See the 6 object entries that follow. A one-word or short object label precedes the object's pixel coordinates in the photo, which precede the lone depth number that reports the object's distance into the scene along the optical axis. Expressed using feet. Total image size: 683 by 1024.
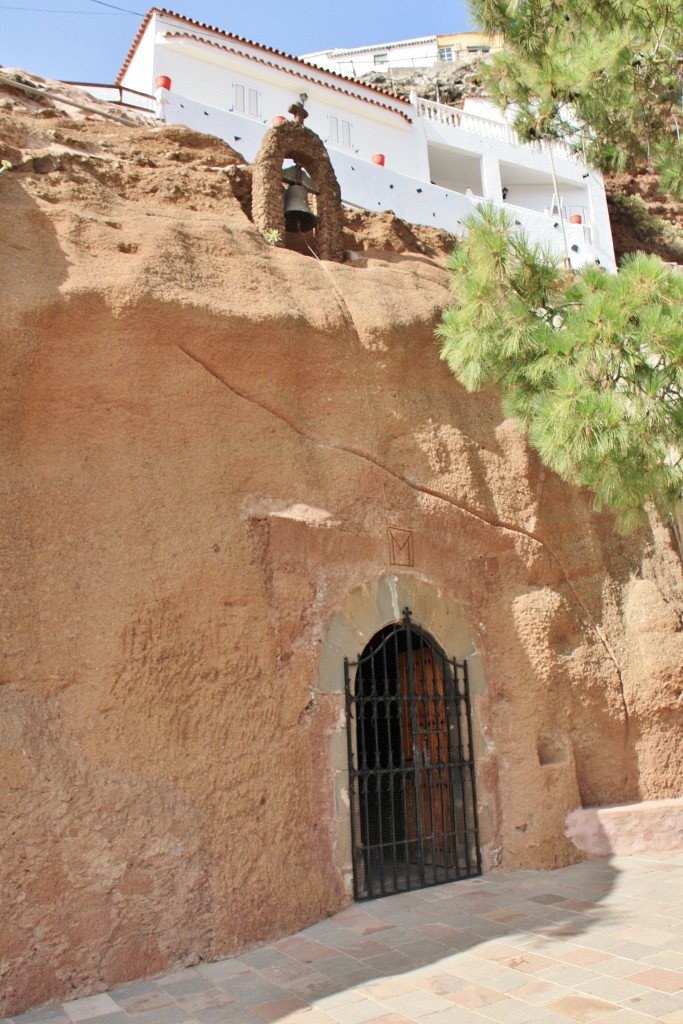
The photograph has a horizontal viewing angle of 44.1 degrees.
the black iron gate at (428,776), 20.22
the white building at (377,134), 47.06
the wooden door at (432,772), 21.33
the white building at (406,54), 122.83
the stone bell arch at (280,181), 25.50
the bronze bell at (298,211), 26.11
